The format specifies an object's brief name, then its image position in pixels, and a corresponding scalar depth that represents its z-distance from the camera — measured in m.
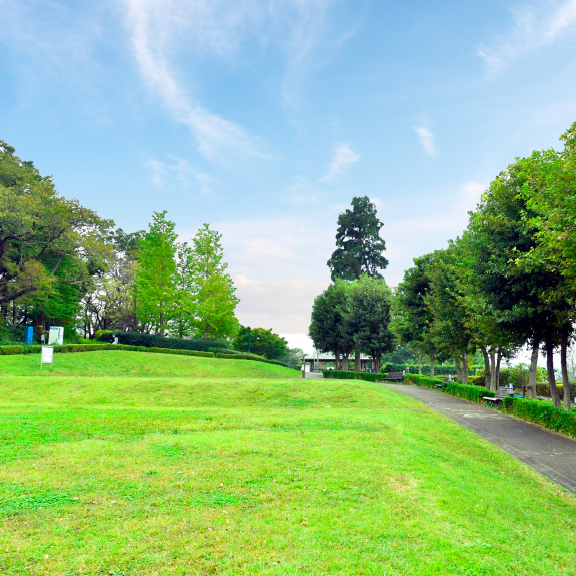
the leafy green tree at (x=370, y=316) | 43.84
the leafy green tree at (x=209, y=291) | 43.00
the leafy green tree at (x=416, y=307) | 31.42
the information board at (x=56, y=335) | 29.47
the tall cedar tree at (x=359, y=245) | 55.78
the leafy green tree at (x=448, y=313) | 25.31
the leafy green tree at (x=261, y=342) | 67.75
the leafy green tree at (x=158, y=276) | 43.41
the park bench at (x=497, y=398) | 20.02
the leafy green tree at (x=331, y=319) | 48.43
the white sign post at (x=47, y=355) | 21.77
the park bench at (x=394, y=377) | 45.53
